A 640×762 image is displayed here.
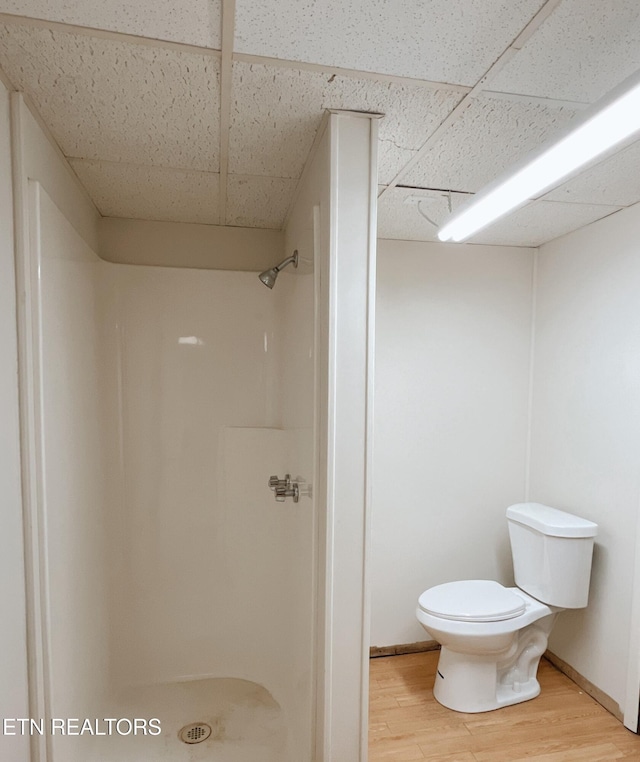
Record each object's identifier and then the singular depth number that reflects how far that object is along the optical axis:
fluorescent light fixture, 1.05
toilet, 2.13
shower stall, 1.36
